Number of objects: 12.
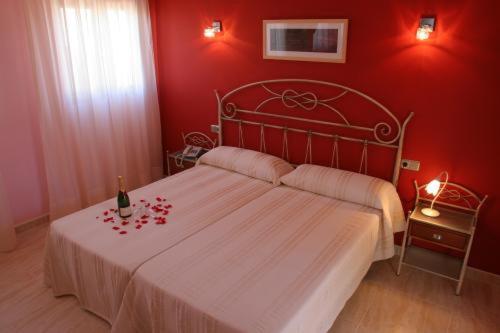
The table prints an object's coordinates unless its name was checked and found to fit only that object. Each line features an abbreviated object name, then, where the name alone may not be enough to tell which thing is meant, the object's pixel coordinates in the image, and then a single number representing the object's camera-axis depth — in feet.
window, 11.44
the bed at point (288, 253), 6.24
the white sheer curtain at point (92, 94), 11.18
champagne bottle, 8.88
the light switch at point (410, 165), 9.96
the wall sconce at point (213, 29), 12.19
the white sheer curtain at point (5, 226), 10.69
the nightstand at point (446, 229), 9.00
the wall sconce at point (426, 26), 8.75
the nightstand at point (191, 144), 13.62
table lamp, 9.23
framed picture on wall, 10.18
